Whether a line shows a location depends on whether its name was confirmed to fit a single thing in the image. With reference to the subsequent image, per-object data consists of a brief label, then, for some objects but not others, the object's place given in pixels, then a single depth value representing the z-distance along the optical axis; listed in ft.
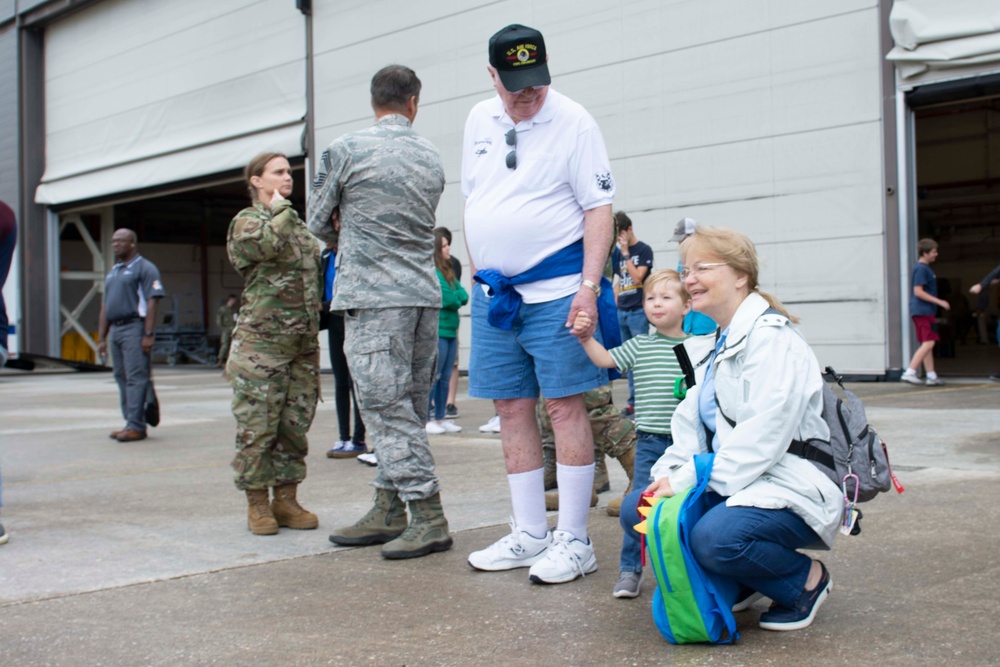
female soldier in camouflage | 15.24
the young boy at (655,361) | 12.46
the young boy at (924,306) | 40.47
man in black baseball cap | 12.54
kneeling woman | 9.59
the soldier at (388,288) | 14.01
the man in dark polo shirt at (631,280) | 31.30
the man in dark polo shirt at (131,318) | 28.78
